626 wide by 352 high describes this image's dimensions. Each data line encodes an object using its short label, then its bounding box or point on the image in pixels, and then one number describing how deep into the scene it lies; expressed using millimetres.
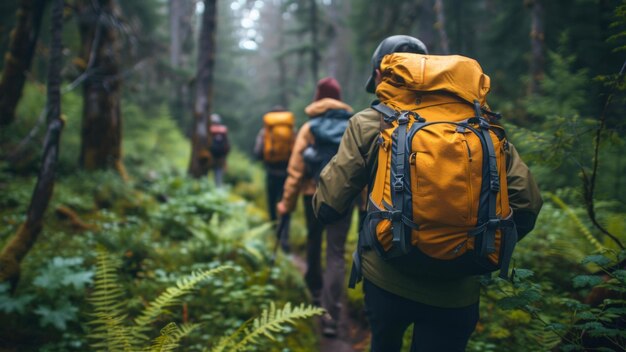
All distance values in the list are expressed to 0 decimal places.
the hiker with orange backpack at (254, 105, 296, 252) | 6348
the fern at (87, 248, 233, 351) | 2521
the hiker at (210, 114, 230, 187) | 10719
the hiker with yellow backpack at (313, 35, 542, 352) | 1813
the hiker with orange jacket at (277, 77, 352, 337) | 3943
